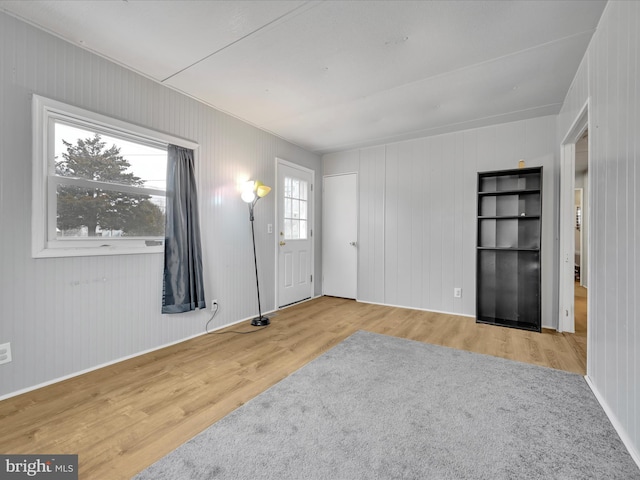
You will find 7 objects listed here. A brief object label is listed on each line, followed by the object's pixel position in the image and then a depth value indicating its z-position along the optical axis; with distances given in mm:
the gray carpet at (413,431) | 1366
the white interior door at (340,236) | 4934
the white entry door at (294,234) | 4375
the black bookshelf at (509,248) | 3549
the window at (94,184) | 2119
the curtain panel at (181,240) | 2877
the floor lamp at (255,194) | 3555
